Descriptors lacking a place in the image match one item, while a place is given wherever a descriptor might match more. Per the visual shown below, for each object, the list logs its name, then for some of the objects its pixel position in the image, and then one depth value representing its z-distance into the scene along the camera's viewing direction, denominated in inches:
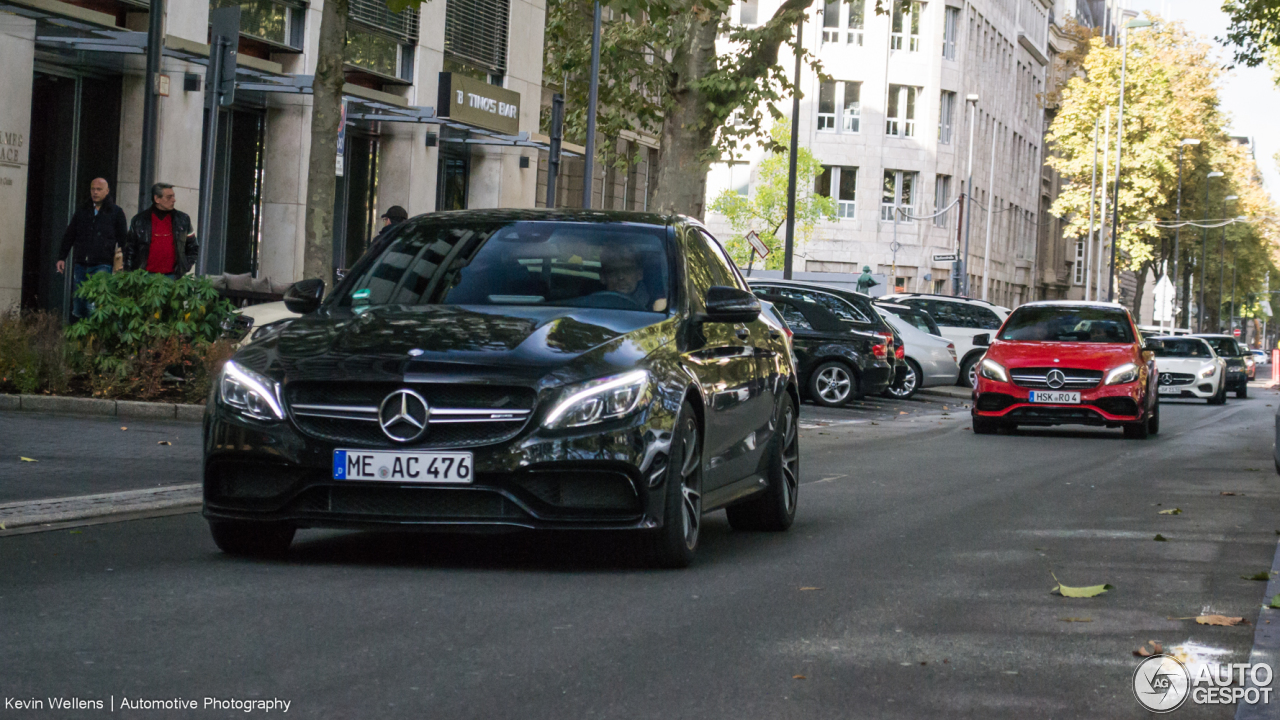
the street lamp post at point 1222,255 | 3766.7
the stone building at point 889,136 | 2928.2
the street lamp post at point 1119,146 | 2721.2
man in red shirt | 698.2
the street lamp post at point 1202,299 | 3727.9
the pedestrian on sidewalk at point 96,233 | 717.9
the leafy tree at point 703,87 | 1043.3
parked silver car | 1214.9
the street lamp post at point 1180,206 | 3161.9
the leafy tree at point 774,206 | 2524.6
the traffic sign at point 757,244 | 1539.1
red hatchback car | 796.0
